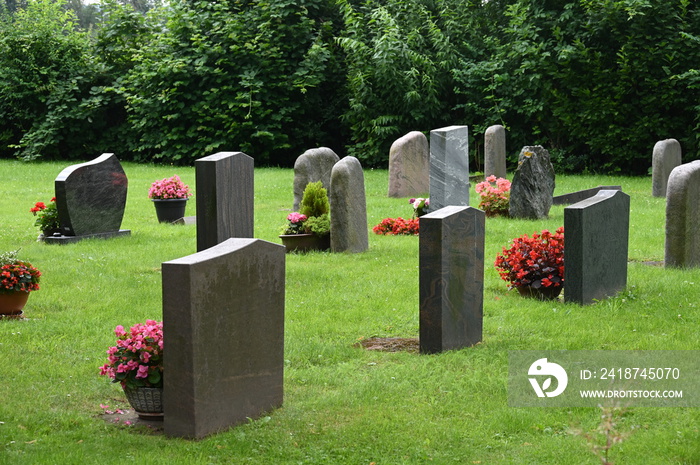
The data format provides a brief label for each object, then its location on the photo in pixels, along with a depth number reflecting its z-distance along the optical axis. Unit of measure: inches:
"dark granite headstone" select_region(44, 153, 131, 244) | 505.6
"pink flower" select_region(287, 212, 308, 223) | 481.1
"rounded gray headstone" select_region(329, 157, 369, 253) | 455.8
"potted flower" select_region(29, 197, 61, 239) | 518.9
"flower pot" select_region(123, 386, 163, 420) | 215.3
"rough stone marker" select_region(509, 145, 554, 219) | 577.9
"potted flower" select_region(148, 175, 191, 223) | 599.2
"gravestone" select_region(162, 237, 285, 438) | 198.7
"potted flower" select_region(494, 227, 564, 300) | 352.5
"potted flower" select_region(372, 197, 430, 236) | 545.0
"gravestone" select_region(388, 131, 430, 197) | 721.0
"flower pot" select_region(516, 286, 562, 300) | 353.7
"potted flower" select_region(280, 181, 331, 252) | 478.6
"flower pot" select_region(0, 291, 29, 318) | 324.2
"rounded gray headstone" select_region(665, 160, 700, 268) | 387.9
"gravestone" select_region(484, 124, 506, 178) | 762.2
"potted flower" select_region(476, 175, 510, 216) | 601.0
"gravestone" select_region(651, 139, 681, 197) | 661.3
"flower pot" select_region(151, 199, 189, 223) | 600.4
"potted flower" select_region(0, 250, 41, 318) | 321.7
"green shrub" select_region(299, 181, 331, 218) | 491.5
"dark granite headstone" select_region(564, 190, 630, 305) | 328.5
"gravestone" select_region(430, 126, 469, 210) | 562.6
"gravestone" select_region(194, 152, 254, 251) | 374.9
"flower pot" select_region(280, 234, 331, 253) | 479.2
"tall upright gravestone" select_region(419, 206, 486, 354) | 272.2
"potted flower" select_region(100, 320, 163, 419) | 213.6
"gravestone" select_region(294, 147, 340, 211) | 603.2
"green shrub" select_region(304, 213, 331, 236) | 476.4
